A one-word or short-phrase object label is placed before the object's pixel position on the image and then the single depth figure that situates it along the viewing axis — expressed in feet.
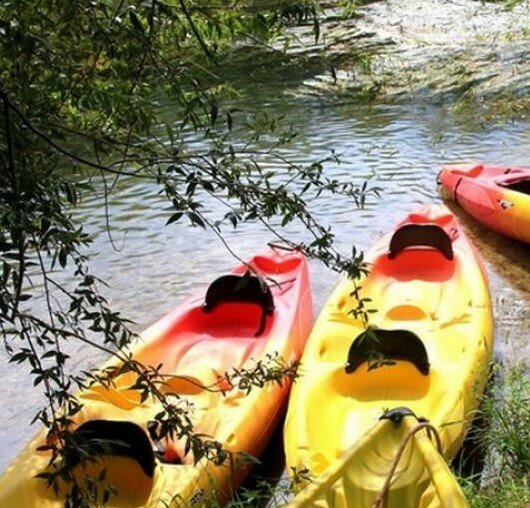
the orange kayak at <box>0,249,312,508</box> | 10.89
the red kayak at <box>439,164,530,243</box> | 20.54
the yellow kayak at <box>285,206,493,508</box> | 11.23
